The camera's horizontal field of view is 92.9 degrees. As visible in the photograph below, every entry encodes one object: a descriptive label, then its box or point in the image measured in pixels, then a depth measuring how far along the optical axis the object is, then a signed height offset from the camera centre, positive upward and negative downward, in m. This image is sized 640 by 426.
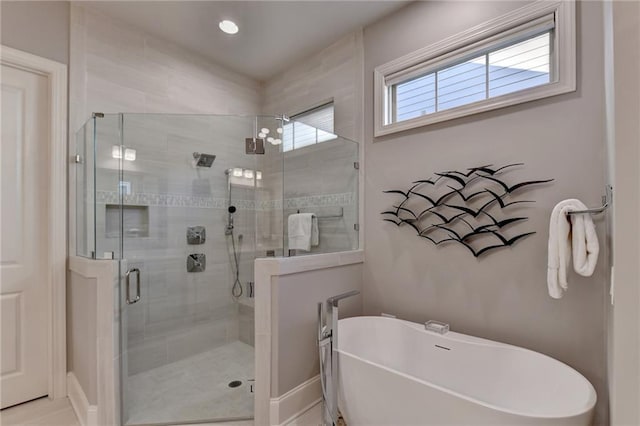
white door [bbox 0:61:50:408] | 2.09 -0.15
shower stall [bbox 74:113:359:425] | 2.15 -0.10
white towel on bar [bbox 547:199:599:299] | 1.43 -0.15
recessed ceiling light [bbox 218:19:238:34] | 2.53 +1.60
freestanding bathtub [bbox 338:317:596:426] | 1.29 -0.87
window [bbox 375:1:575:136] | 1.73 +0.98
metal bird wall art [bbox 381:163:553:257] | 1.87 +0.04
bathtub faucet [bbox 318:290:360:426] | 1.72 -0.83
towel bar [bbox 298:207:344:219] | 2.58 -0.02
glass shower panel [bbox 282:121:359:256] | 2.44 +0.26
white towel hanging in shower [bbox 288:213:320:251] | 2.24 -0.13
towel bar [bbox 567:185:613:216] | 1.38 +0.04
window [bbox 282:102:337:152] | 2.36 +0.70
